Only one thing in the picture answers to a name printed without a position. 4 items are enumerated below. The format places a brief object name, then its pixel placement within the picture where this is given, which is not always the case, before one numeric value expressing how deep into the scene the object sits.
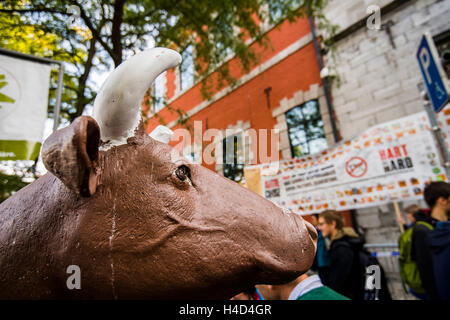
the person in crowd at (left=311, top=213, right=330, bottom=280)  4.11
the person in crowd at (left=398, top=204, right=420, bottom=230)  4.78
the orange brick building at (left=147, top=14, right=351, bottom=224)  7.70
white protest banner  4.40
